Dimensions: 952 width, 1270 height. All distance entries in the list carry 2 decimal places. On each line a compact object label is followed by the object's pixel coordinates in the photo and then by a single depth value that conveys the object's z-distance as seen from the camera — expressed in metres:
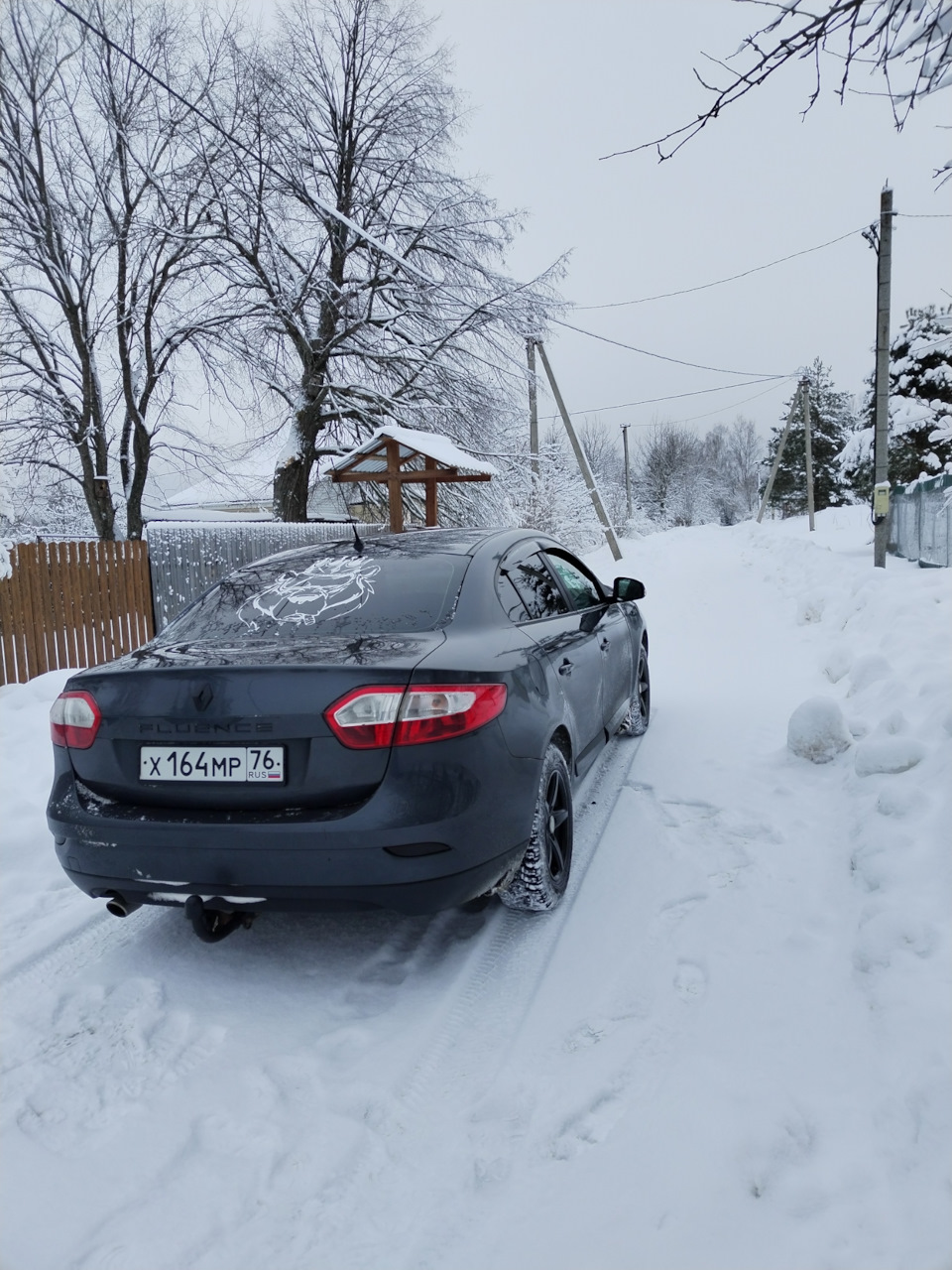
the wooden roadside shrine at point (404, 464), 11.59
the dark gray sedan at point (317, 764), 2.39
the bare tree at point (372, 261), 15.98
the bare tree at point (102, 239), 13.58
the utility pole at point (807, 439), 33.69
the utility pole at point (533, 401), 17.70
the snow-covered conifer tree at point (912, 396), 24.36
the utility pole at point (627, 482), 57.64
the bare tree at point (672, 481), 74.94
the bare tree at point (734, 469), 86.69
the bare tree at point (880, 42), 2.74
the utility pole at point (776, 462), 36.62
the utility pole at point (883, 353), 14.78
